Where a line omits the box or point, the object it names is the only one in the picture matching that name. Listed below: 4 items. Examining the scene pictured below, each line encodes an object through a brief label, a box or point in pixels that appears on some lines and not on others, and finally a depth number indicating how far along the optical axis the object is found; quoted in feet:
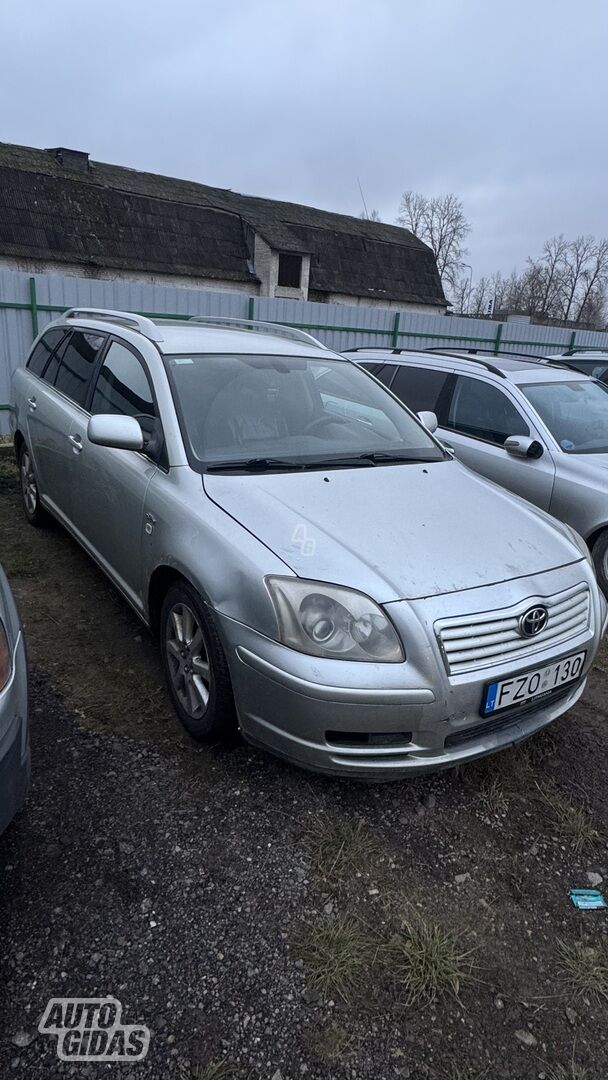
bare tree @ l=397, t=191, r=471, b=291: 183.52
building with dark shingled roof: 75.10
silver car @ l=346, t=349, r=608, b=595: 14.89
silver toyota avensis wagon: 7.14
